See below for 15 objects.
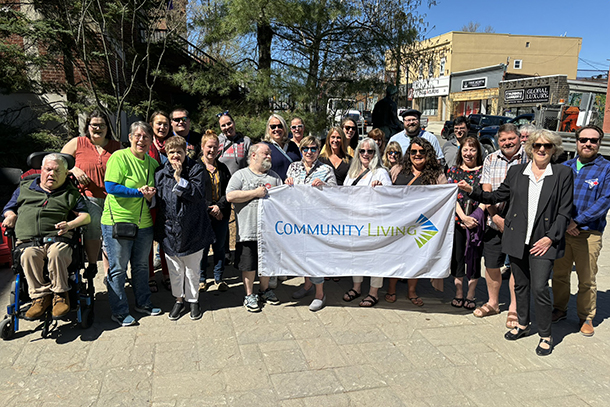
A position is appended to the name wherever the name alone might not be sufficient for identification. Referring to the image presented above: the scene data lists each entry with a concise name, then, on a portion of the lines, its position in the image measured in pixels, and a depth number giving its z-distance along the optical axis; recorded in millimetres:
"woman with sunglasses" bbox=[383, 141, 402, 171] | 5051
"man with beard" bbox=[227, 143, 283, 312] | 4531
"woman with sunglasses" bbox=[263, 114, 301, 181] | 5148
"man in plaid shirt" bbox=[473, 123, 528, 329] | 4457
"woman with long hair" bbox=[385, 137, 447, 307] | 4715
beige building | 47125
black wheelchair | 3939
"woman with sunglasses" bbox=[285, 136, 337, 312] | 4703
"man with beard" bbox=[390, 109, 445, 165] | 5895
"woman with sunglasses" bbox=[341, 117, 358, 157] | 5844
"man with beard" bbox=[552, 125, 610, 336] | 4098
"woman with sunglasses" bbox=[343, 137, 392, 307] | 4695
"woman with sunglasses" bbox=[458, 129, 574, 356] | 3814
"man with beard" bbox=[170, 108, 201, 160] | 5121
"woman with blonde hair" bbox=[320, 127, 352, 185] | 5367
